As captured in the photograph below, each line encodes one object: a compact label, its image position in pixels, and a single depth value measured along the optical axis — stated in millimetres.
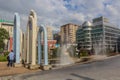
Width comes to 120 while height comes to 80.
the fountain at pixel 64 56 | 12122
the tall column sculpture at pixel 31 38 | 7820
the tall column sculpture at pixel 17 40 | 8124
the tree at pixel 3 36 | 27496
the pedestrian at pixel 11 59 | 7811
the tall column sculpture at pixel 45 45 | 7553
